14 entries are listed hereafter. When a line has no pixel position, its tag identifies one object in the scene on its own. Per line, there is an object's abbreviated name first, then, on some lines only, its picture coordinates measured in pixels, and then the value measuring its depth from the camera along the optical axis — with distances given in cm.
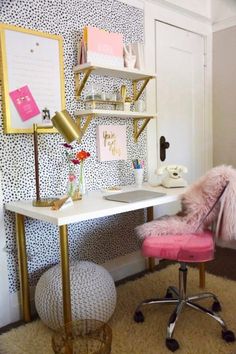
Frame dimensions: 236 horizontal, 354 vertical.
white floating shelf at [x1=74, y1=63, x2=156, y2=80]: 207
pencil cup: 242
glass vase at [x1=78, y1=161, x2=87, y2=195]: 213
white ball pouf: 174
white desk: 156
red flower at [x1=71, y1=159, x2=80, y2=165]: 209
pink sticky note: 191
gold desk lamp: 180
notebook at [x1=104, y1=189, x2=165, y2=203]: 189
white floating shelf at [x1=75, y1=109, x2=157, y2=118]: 209
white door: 277
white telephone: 234
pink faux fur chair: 168
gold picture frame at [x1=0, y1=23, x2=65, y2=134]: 187
